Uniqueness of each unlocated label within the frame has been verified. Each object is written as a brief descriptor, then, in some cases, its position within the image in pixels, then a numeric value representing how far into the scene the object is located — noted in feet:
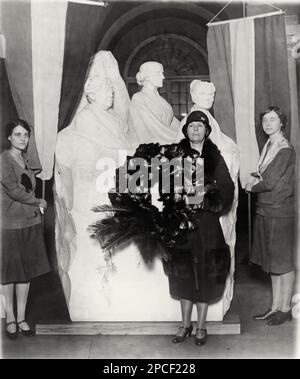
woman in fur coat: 10.72
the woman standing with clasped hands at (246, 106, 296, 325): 11.53
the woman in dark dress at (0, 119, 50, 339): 11.17
